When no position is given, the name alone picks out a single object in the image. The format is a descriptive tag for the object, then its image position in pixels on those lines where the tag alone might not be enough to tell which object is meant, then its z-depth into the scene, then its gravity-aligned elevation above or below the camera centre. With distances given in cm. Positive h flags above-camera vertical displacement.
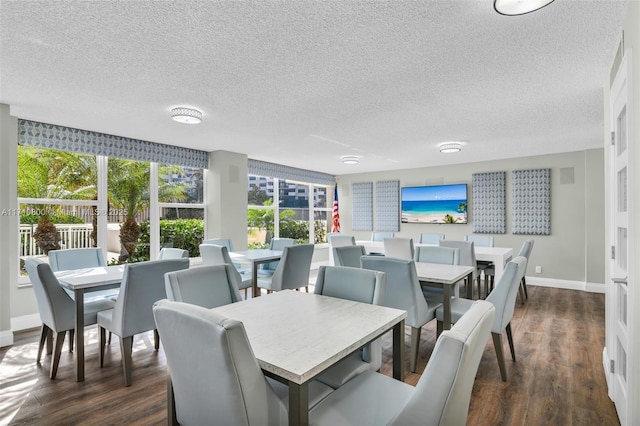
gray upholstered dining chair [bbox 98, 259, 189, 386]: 239 -63
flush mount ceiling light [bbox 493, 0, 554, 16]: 162 +102
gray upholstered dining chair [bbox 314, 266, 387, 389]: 160 -48
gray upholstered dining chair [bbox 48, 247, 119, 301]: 322 -45
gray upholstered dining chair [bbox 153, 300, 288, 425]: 107 -52
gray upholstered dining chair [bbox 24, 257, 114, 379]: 241 -64
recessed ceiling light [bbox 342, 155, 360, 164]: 569 +96
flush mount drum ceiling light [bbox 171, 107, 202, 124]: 325 +99
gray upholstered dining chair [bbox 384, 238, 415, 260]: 422 -44
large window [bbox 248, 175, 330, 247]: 662 +8
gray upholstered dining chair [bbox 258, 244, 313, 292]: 382 -66
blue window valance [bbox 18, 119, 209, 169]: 365 +89
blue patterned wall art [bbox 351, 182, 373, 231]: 768 +18
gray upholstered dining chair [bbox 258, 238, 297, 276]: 468 -47
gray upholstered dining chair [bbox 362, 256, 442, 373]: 256 -62
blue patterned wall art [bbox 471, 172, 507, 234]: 602 +20
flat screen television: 645 +20
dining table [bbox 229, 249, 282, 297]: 390 -52
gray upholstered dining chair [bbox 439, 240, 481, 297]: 414 -48
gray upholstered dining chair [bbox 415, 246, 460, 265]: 358 -45
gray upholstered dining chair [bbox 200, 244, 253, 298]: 366 -48
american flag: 793 -7
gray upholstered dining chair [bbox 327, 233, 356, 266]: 534 -42
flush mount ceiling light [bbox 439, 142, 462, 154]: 474 +96
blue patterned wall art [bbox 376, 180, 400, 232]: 723 +19
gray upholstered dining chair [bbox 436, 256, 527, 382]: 240 -63
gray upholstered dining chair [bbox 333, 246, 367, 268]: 365 -46
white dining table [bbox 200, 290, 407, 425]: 114 -51
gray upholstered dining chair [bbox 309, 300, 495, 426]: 93 -51
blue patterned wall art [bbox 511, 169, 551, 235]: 564 +20
